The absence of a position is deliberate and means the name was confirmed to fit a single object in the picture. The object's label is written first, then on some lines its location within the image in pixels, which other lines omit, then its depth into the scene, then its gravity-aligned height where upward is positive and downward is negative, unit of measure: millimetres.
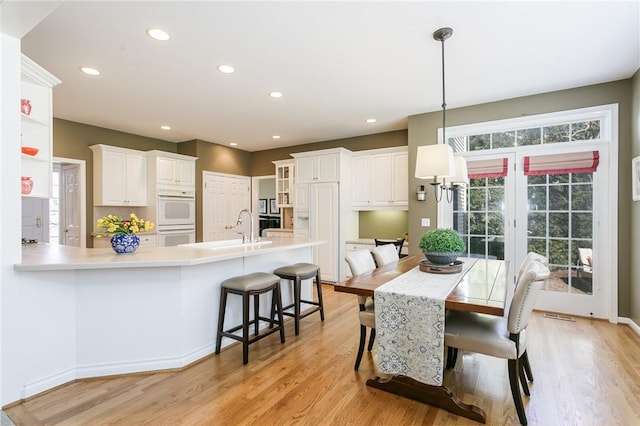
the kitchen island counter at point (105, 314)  2088 -750
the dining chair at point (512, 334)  1820 -752
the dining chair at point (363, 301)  2408 -732
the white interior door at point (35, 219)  5043 -106
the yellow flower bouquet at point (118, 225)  2668 -107
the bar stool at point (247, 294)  2598 -713
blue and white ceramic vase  2576 -247
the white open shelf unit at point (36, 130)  2406 +656
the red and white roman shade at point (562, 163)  3621 +570
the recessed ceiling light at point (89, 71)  3152 +1420
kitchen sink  3329 -347
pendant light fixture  2332 +386
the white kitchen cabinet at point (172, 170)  5566 +773
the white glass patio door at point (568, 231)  3619 -231
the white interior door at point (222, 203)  6340 +198
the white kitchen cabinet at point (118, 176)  5113 +599
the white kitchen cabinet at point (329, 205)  5449 +124
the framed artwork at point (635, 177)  3164 +350
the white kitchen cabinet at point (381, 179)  5184 +553
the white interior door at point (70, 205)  5105 +122
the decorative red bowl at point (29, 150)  2412 +473
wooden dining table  1798 -507
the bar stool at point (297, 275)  3223 -655
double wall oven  5578 -85
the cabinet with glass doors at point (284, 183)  6398 +599
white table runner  1900 -719
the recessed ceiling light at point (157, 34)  2502 +1424
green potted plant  2494 -266
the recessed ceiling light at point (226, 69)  3122 +1425
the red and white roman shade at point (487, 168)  4074 +572
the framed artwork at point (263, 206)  7947 +153
